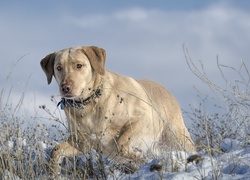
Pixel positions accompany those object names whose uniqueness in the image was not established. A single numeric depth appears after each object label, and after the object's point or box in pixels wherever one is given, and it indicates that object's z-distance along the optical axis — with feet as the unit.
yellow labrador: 40.49
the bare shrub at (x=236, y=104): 30.57
